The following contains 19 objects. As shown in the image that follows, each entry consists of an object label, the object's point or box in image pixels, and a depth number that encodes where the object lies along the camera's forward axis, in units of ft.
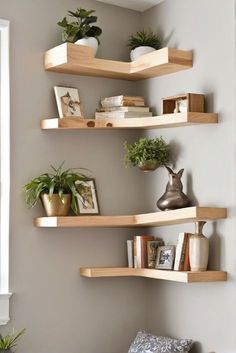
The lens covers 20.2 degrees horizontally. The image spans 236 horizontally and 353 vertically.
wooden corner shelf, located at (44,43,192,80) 11.93
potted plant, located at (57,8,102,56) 12.25
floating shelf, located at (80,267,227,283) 11.14
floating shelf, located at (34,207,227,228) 11.21
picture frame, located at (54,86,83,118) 12.32
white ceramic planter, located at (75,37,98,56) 12.24
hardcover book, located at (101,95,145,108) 12.70
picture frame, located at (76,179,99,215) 12.57
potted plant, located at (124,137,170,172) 12.42
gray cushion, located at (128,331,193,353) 11.75
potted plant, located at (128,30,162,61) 12.87
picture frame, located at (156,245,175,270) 12.16
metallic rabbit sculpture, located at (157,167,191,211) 11.87
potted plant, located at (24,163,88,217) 11.91
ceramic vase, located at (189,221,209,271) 11.30
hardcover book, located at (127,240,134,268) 13.00
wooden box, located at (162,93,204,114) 11.64
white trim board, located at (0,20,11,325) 12.03
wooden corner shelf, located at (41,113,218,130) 11.52
